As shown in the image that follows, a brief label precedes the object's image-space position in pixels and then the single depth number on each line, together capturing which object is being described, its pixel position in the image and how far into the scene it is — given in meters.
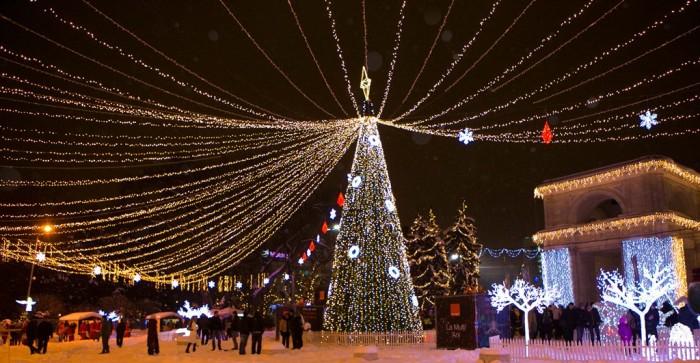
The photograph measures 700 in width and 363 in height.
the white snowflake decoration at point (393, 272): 18.41
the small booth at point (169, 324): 36.53
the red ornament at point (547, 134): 15.95
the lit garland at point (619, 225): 30.00
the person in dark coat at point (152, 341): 18.36
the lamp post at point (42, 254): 24.51
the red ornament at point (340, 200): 25.23
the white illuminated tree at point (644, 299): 16.39
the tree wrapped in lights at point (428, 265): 37.06
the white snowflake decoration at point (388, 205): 18.73
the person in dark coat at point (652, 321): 17.23
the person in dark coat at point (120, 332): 22.59
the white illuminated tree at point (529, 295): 19.35
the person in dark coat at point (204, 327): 22.49
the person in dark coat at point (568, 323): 17.61
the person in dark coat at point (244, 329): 17.67
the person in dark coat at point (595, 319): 18.23
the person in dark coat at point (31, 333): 20.06
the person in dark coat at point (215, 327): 20.00
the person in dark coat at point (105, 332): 19.54
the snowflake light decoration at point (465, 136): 15.72
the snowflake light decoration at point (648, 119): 13.15
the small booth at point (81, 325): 29.09
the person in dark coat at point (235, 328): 19.09
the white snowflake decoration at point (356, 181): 18.86
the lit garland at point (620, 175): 30.97
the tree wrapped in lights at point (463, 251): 40.06
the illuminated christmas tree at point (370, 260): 18.50
